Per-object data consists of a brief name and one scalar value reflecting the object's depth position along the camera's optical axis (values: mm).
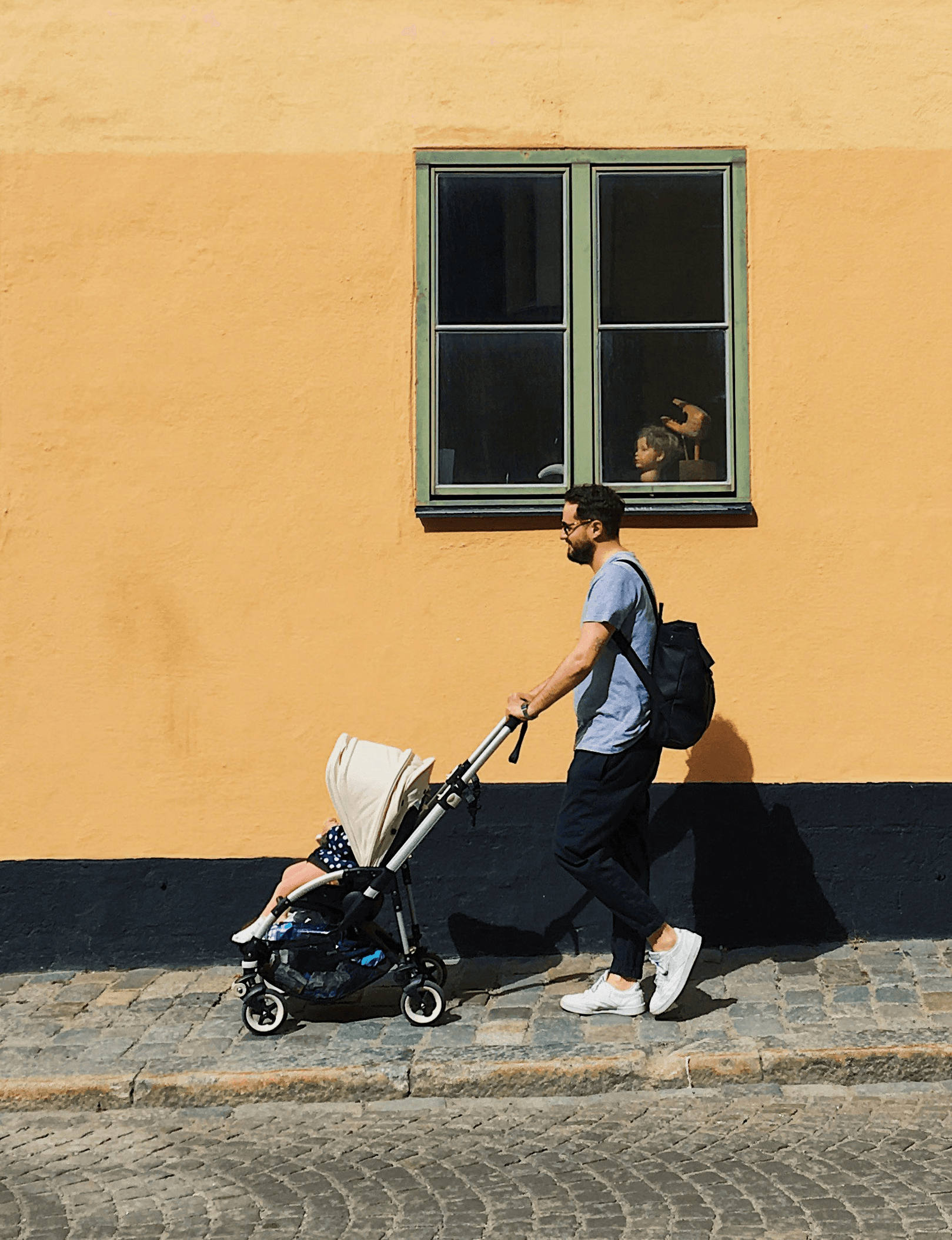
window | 7062
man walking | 5926
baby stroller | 5910
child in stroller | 6074
